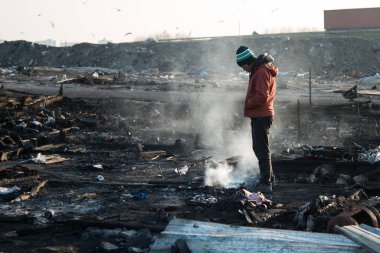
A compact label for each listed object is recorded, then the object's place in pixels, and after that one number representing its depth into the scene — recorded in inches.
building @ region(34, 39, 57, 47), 6079.7
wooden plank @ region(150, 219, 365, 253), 185.0
